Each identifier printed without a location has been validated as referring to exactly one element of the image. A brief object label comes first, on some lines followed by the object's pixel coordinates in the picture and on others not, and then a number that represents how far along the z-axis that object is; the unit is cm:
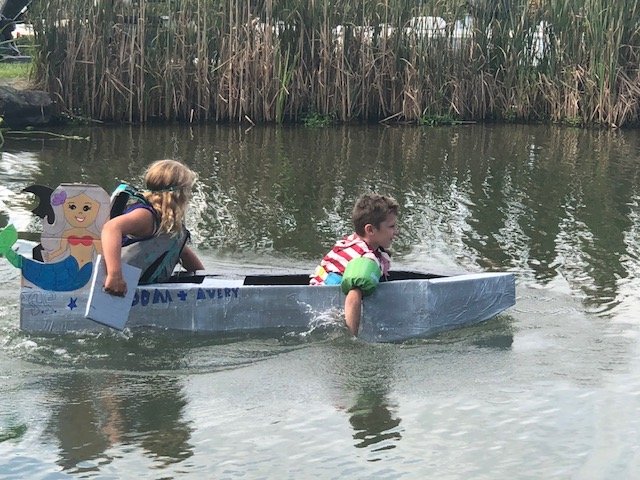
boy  630
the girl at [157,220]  629
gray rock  1478
